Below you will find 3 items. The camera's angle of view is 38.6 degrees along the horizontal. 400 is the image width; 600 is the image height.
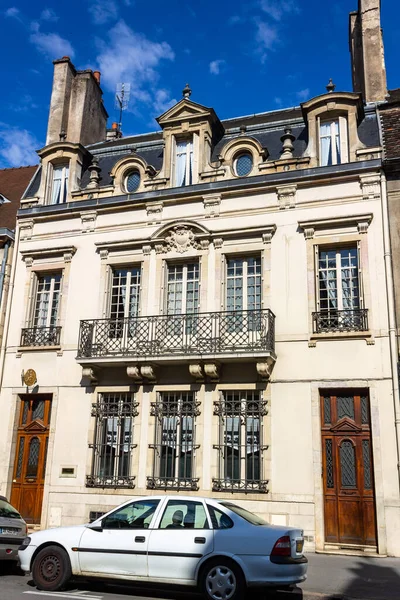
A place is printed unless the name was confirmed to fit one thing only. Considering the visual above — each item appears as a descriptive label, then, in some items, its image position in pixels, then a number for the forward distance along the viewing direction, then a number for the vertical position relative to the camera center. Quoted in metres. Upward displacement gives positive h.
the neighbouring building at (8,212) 15.84 +7.57
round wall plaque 14.61 +2.28
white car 7.11 -0.93
